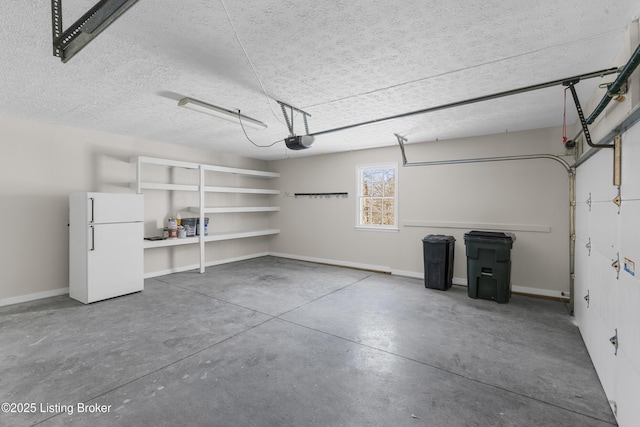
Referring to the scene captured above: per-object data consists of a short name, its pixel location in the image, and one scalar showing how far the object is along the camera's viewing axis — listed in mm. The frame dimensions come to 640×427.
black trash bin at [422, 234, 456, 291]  4691
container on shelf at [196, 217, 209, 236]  5867
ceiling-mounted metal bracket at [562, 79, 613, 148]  2596
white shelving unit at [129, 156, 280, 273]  4929
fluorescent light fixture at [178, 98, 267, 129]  3276
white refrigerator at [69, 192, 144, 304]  3975
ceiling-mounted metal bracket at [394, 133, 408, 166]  4955
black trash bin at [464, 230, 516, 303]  4039
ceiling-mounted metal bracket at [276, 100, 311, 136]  3431
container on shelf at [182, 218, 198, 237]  5663
